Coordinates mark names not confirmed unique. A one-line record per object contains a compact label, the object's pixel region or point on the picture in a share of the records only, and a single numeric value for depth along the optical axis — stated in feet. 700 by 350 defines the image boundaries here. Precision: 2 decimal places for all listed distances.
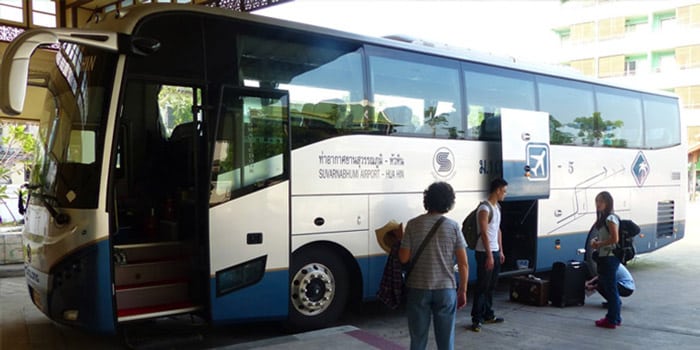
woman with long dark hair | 21.08
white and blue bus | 16.14
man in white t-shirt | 20.30
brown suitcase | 25.11
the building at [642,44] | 120.88
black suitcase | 25.00
